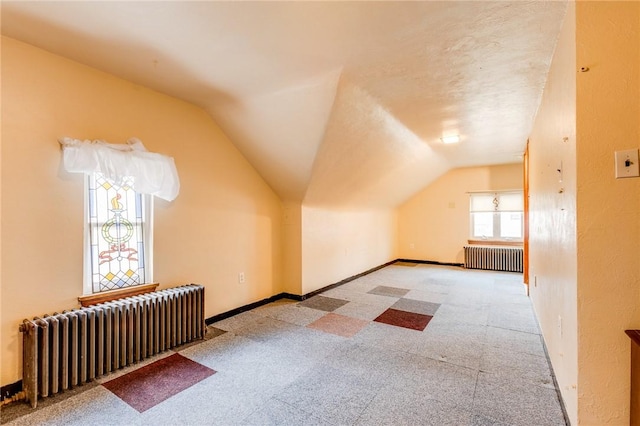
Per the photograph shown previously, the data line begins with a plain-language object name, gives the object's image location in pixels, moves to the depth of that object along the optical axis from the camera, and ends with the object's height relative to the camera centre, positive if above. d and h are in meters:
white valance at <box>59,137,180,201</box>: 2.18 +0.43
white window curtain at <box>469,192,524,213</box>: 6.28 +0.28
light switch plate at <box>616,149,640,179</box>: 1.28 +0.22
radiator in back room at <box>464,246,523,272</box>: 6.01 -0.96
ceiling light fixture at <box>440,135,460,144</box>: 4.25 +1.13
